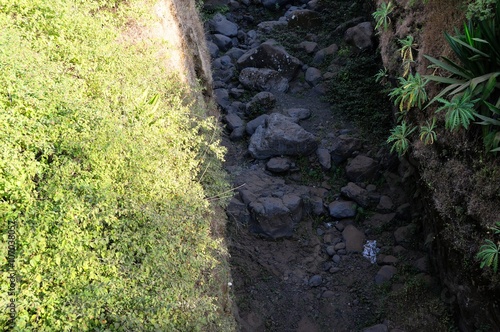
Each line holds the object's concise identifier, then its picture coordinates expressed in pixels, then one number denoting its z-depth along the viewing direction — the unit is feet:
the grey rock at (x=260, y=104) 45.55
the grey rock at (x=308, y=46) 51.39
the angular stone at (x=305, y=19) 55.16
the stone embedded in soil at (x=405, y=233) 32.19
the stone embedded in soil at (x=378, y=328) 27.58
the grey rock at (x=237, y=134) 43.45
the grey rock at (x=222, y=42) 54.43
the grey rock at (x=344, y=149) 39.63
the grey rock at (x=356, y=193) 36.04
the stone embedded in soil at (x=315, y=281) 31.71
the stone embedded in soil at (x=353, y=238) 33.73
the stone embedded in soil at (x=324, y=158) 39.40
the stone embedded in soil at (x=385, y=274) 30.91
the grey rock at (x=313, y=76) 47.73
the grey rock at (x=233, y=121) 44.14
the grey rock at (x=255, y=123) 43.32
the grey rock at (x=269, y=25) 56.03
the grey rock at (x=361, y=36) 45.96
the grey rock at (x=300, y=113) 44.27
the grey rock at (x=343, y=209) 35.80
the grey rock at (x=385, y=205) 35.19
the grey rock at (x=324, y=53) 49.76
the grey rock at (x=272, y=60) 48.98
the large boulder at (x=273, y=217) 34.40
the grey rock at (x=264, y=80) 48.11
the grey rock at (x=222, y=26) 56.44
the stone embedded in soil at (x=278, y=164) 39.32
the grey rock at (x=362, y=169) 37.73
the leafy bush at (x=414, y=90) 26.21
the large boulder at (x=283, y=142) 40.14
